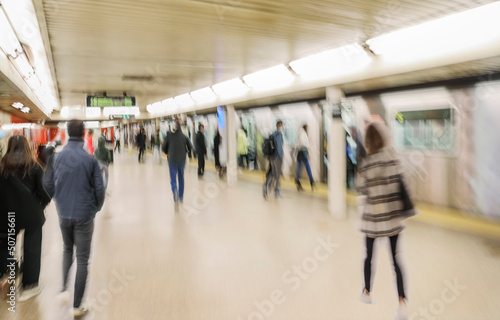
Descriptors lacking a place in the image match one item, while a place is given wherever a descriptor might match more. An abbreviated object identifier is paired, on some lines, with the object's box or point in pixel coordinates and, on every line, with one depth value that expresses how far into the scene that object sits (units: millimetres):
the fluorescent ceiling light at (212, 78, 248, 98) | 9073
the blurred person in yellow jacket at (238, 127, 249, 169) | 11437
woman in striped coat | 2844
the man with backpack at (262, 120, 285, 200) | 7684
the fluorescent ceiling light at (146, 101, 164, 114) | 17500
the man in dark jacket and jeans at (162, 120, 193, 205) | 7145
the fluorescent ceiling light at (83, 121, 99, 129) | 30838
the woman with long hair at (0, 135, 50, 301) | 3111
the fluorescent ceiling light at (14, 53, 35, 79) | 6166
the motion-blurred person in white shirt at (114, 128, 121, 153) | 25503
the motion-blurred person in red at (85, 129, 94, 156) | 8698
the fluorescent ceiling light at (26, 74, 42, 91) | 8179
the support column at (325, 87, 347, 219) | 6066
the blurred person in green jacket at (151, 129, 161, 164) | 17344
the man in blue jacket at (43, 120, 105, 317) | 2758
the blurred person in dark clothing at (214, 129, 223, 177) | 12281
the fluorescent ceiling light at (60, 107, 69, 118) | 20262
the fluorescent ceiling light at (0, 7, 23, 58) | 4391
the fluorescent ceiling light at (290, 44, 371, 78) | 5461
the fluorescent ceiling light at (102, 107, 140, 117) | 12344
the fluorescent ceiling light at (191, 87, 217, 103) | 10898
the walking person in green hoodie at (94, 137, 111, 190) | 7441
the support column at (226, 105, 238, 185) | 10098
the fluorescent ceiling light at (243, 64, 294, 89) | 7298
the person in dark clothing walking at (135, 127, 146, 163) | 18172
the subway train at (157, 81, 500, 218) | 5898
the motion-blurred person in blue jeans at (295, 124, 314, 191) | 8398
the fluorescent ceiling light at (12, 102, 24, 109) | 10495
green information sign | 12023
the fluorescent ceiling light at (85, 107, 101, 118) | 12297
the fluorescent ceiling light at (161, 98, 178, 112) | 15334
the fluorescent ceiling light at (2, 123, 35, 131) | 14387
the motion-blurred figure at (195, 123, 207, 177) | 11977
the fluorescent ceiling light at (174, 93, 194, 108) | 13028
